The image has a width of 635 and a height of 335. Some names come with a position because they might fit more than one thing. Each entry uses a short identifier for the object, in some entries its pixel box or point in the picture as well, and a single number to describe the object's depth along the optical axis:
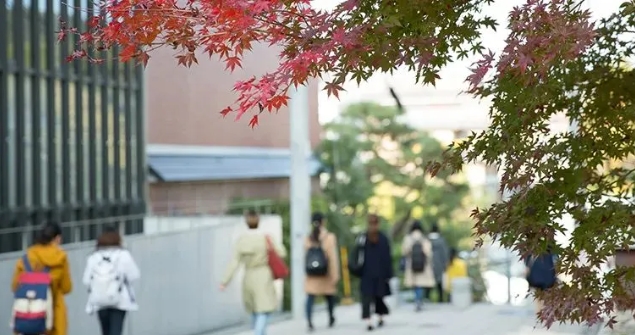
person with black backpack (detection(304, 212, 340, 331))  15.87
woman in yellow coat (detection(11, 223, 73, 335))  10.69
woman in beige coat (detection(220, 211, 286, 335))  13.28
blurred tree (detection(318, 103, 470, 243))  44.12
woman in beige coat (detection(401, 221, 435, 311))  20.53
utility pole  18.39
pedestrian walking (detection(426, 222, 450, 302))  22.25
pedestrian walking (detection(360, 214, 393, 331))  15.94
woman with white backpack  11.16
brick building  35.44
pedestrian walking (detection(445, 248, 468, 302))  25.72
